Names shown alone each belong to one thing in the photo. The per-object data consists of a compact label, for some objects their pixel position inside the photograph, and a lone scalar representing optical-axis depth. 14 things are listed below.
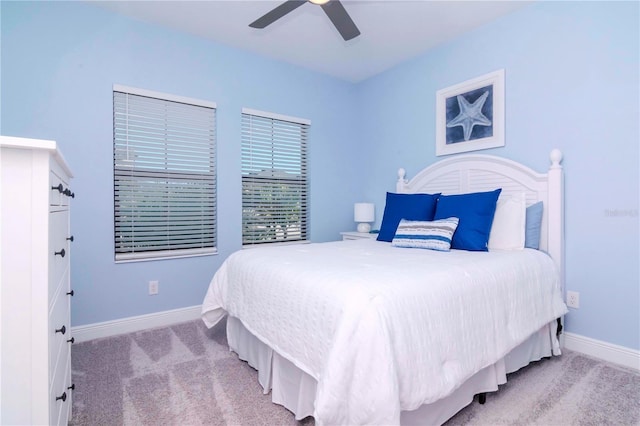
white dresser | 0.84
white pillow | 2.25
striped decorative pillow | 2.22
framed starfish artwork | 2.68
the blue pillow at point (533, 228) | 2.31
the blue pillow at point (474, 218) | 2.21
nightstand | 3.47
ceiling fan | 2.02
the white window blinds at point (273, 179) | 3.27
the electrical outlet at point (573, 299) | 2.26
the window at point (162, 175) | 2.64
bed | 1.12
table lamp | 3.70
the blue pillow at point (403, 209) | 2.64
